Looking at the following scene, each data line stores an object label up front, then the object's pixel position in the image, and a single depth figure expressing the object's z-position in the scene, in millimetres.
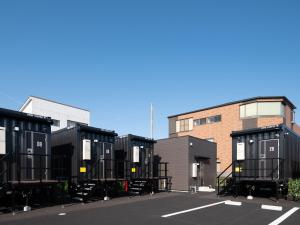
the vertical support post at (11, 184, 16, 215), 11266
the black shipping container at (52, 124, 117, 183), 15148
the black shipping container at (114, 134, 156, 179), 18422
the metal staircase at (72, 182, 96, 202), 14492
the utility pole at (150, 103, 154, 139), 38756
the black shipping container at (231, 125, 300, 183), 15609
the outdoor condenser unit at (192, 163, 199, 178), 23148
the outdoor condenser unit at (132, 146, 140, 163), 18453
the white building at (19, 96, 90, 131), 32300
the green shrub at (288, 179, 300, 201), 15141
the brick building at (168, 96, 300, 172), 36438
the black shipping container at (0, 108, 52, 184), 11898
